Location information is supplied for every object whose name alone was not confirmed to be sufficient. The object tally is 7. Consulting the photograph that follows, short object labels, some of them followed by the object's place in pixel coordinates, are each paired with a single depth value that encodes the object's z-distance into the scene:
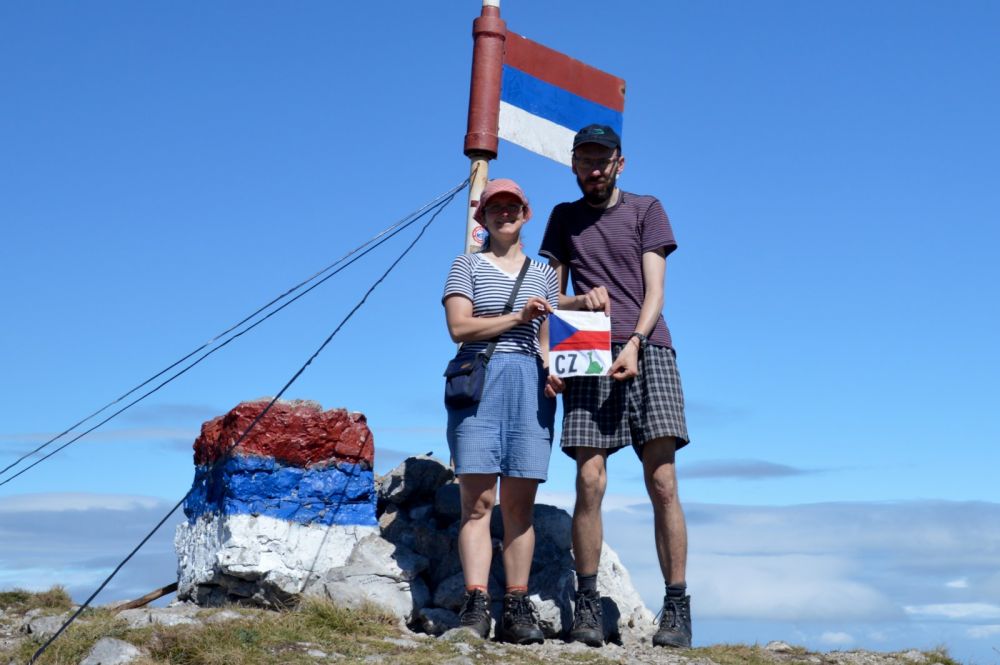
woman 6.55
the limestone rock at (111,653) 6.17
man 6.71
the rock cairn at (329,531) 7.50
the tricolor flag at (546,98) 8.84
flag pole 8.57
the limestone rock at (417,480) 8.35
